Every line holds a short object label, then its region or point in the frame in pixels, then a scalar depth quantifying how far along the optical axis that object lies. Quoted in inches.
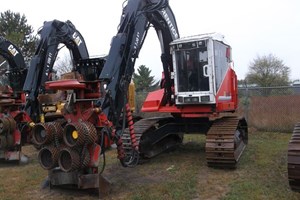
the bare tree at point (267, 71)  955.3
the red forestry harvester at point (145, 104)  154.5
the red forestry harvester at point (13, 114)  237.0
